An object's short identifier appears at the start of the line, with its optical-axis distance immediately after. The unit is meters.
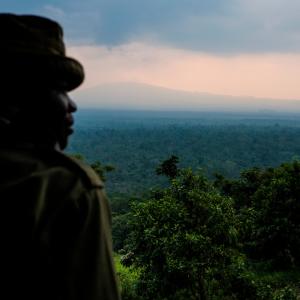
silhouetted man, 1.31
